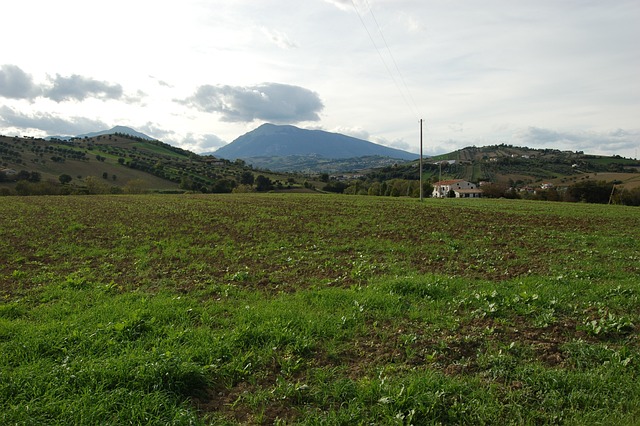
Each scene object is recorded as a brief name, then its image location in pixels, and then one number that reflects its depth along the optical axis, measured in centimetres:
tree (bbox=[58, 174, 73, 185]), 11029
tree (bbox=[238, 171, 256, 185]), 13771
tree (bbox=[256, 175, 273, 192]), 11925
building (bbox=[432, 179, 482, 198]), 13191
